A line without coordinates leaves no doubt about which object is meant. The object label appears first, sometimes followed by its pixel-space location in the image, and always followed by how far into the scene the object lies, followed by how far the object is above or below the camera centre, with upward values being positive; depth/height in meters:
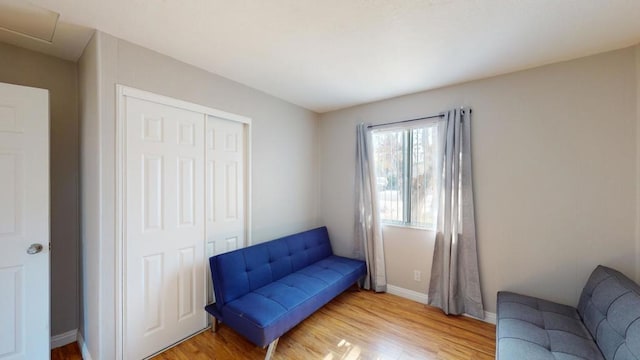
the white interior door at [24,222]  1.61 -0.24
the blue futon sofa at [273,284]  1.85 -0.98
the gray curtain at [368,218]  3.05 -0.48
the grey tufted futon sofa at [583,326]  1.35 -1.02
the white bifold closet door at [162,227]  1.82 -0.34
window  2.77 +0.08
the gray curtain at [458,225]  2.43 -0.45
